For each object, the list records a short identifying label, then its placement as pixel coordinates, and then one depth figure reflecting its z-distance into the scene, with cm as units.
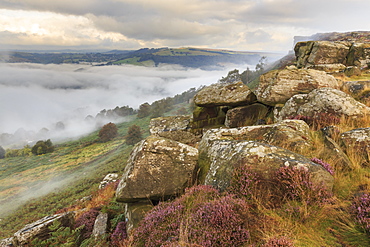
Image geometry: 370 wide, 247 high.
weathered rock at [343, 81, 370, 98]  1177
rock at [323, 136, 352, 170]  546
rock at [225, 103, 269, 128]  1327
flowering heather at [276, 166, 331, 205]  420
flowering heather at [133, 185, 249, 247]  361
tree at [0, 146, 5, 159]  12018
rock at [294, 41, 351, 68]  2356
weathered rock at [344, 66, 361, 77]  1770
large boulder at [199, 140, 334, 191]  458
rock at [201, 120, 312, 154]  688
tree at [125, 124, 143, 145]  8721
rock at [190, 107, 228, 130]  1584
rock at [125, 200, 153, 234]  652
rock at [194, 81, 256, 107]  1365
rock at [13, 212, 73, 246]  783
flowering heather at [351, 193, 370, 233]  339
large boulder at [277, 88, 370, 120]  882
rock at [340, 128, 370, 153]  594
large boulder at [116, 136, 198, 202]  671
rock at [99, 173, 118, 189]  2945
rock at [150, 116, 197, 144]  1563
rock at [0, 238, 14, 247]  842
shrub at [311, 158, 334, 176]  513
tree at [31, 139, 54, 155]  11062
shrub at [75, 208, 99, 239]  820
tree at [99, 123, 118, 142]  11962
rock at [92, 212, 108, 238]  752
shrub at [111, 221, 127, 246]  649
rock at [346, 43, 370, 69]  2166
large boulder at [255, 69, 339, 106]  1206
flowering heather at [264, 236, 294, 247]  315
